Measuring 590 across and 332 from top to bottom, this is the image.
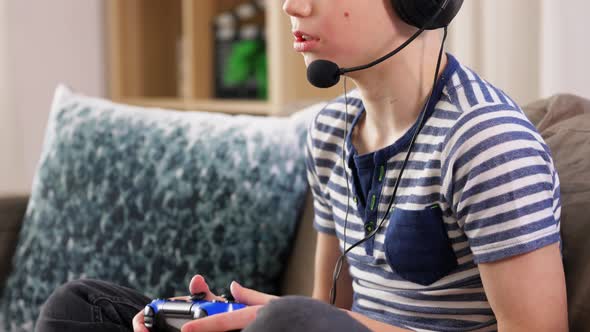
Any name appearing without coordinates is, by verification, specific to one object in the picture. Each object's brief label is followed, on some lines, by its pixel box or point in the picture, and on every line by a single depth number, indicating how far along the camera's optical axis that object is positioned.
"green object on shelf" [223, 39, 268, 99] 2.91
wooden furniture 2.57
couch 1.32
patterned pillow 1.66
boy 1.23
